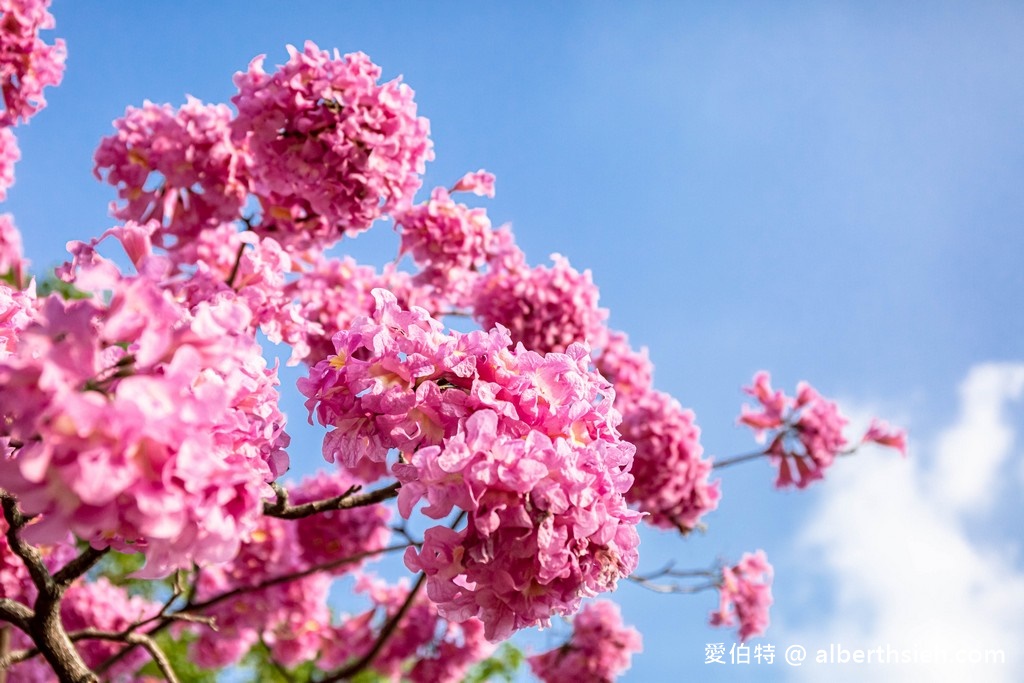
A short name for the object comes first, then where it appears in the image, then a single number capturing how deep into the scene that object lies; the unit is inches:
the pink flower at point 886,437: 64.3
